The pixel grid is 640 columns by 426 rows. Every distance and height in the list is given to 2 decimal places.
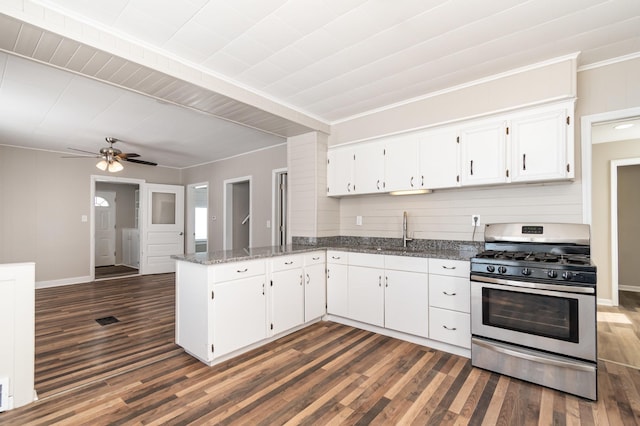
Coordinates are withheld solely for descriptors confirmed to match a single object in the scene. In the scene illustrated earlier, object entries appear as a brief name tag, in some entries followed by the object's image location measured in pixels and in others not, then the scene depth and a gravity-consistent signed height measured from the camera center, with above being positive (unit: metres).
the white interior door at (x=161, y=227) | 7.15 -0.27
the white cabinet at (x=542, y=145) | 2.64 +0.61
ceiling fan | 4.92 +0.91
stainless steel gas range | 2.20 -0.73
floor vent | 3.87 -1.32
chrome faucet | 3.73 -0.22
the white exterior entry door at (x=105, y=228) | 8.75 -0.36
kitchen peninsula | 2.76 -0.79
